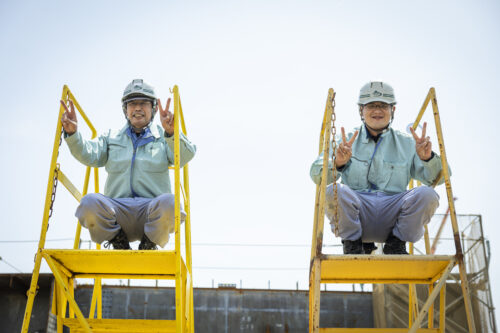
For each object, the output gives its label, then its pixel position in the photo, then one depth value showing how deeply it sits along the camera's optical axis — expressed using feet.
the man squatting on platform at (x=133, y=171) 18.19
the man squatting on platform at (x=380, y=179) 17.83
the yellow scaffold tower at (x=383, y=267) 16.26
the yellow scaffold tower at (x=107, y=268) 16.93
